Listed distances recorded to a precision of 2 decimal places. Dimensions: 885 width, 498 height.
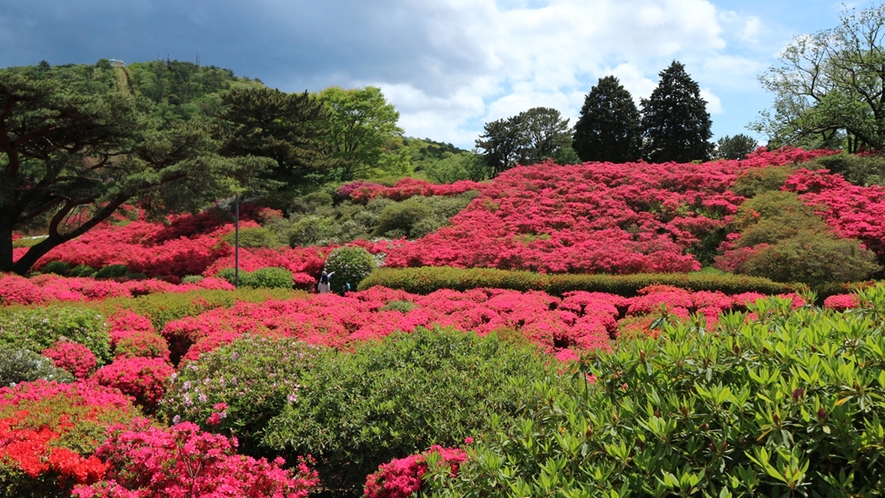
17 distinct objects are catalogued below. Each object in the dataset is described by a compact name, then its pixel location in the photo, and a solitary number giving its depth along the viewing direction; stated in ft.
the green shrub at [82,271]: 57.67
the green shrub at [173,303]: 28.35
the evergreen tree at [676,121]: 102.89
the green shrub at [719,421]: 6.67
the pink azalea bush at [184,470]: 12.24
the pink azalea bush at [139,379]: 19.27
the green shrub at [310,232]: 66.44
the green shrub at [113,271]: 55.01
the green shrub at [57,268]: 59.77
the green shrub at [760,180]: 53.47
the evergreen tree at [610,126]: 106.52
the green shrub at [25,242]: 87.92
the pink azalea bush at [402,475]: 11.52
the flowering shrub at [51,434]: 12.61
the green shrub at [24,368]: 18.71
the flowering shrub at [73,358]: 20.94
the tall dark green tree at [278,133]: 83.82
